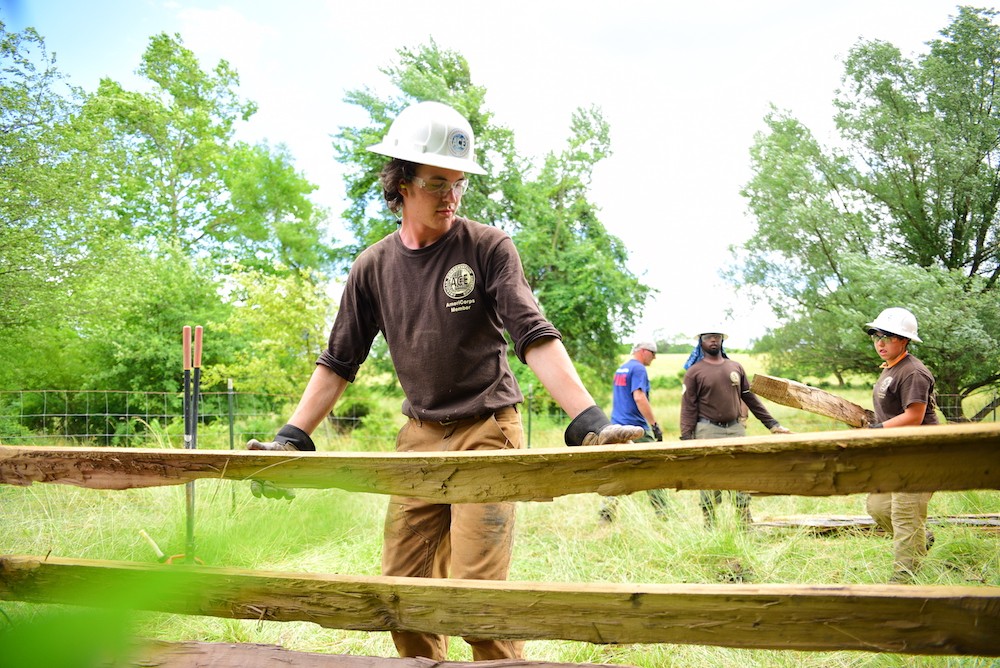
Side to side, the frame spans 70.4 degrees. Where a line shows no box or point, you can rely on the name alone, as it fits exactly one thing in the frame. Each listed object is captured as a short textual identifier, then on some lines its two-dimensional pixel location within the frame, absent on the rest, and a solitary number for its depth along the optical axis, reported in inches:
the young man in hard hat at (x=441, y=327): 90.0
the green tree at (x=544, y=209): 743.8
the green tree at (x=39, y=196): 305.6
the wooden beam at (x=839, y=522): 201.8
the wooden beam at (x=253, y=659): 67.2
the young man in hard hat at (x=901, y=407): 171.5
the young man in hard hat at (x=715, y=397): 245.8
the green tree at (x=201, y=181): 801.6
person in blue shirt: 262.5
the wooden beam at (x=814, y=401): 212.2
